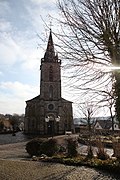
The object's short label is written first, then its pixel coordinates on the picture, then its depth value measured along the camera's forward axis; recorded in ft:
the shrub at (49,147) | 25.34
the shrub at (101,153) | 21.54
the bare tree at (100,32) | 15.91
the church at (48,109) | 98.96
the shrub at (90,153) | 22.40
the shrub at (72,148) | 24.13
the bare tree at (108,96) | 17.37
